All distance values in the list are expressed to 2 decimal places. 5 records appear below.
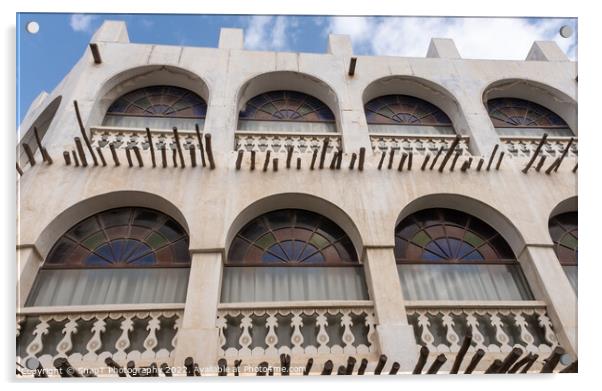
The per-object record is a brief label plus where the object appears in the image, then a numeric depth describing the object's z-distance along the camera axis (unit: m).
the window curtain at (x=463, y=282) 5.36
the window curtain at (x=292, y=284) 5.22
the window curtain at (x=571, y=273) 5.61
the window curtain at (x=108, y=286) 5.04
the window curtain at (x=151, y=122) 7.28
